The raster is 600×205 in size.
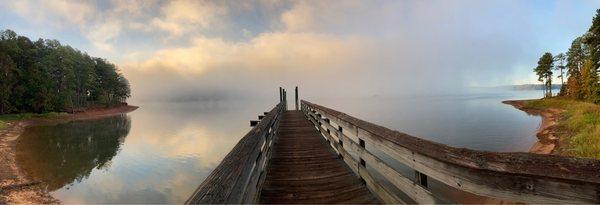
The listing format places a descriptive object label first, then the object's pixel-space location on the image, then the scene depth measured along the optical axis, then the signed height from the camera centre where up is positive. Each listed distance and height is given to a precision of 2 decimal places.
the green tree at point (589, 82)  39.22 +1.08
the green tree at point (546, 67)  65.81 +5.11
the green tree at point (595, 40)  34.04 +5.93
